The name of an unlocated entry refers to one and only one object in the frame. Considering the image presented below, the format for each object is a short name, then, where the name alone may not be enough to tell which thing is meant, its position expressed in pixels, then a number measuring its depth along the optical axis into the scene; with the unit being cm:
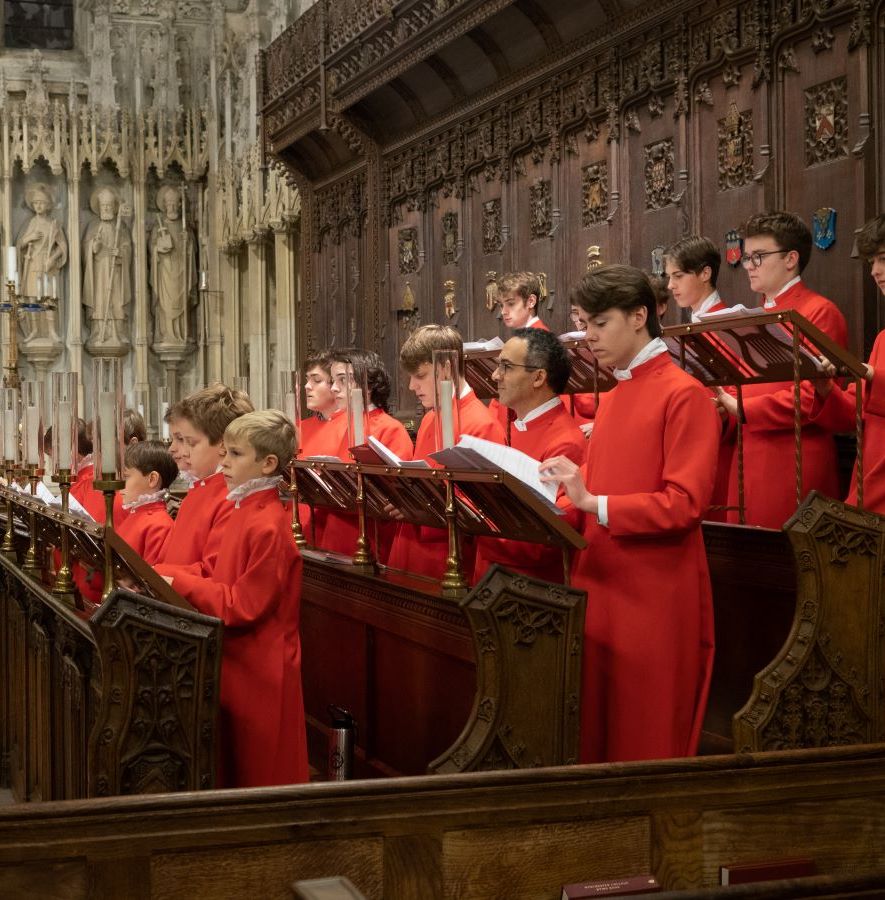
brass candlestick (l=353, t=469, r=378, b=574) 446
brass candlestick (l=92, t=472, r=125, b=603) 346
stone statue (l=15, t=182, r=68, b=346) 1468
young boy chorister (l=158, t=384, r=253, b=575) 397
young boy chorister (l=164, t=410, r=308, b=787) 355
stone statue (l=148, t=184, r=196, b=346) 1524
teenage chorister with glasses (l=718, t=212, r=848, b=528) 462
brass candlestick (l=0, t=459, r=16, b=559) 557
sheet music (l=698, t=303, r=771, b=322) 397
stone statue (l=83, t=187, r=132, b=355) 1498
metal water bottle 423
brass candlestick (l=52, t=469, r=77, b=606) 415
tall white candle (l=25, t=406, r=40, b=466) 557
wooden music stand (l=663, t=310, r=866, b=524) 381
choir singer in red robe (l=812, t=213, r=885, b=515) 400
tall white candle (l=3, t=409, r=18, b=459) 618
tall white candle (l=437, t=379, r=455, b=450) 354
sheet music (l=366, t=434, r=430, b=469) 397
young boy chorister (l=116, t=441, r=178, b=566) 455
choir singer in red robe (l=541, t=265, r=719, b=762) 337
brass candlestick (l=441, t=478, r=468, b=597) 362
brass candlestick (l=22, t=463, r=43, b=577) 481
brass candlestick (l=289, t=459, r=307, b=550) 517
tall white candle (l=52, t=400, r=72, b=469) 423
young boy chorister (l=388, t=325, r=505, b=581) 456
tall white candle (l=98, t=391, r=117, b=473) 350
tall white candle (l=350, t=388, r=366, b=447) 466
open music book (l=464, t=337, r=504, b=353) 523
